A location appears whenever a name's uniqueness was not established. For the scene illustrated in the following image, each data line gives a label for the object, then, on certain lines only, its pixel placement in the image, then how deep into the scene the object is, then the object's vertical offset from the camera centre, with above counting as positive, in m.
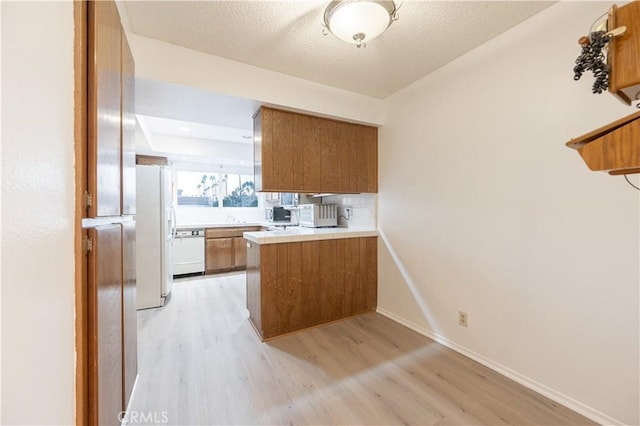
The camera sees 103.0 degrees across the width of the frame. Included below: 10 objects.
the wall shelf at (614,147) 0.63 +0.17
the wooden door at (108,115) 0.87 +0.40
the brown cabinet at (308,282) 2.48 -0.76
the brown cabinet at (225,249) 4.81 -0.72
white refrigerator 3.14 -0.28
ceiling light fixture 1.46 +1.16
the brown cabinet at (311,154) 2.59 +0.65
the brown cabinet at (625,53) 0.60 +0.39
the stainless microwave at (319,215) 3.46 -0.05
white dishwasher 4.52 -0.72
